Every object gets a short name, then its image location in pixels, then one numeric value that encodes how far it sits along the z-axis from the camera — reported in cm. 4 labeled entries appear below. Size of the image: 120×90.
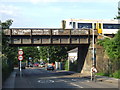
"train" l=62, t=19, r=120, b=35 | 5538
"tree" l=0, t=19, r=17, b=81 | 3497
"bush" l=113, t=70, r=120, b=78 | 3593
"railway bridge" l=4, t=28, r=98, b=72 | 4784
